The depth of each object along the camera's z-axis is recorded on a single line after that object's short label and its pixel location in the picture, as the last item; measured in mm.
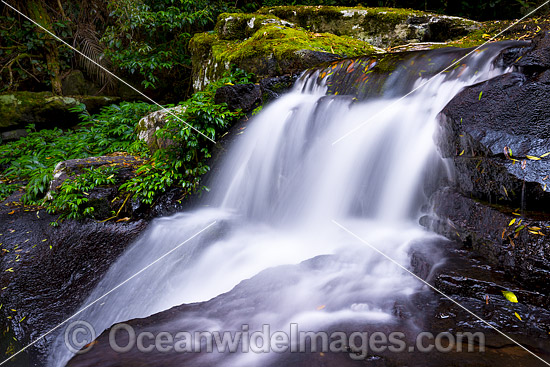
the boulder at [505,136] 1895
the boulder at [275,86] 4699
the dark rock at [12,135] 7125
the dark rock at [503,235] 1664
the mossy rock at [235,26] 6817
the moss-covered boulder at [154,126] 4805
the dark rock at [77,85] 9430
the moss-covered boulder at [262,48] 4977
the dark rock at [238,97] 4469
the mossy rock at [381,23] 5809
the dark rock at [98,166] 3734
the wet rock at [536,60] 2240
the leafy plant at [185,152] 3965
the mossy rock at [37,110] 7184
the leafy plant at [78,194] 3639
